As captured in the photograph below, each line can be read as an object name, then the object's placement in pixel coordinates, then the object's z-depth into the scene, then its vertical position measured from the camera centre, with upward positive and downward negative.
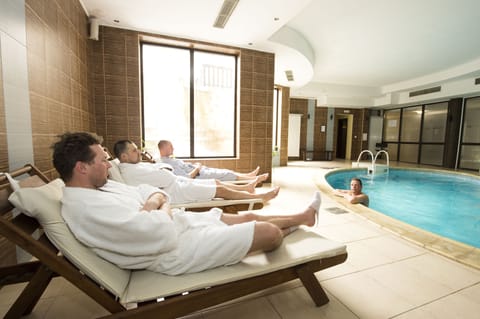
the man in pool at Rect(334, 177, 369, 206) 3.28 -0.86
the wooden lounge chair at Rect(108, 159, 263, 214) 2.17 -0.71
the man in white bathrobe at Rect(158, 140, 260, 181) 3.28 -0.55
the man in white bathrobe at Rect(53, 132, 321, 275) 0.96 -0.45
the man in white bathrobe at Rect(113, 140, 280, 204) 2.19 -0.45
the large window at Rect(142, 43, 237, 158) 4.45 +0.75
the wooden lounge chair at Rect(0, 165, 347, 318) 0.89 -0.67
